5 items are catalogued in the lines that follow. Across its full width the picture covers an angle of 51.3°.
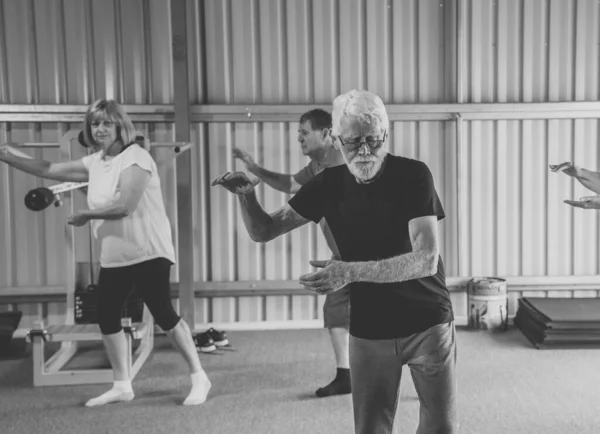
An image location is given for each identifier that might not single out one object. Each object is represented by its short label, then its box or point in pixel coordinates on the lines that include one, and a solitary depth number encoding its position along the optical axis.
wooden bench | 3.91
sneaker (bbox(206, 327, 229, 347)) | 4.75
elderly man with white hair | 1.84
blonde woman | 3.20
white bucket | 5.09
